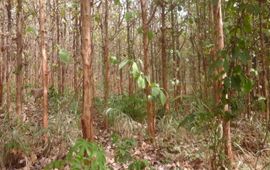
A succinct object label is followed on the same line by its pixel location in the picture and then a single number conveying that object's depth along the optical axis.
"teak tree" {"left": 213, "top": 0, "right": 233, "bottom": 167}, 2.51
